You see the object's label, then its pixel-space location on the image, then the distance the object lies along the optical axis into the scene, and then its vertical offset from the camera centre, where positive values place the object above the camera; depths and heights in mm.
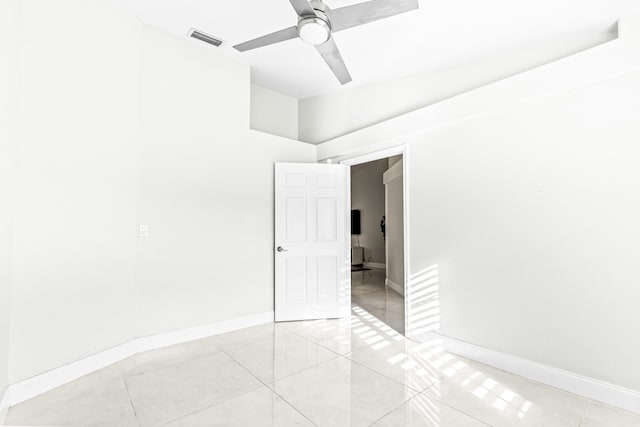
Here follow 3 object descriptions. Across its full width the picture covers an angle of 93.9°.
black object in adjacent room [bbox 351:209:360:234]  8852 -64
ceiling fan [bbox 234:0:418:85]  1780 +1287
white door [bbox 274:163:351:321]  3793 -286
